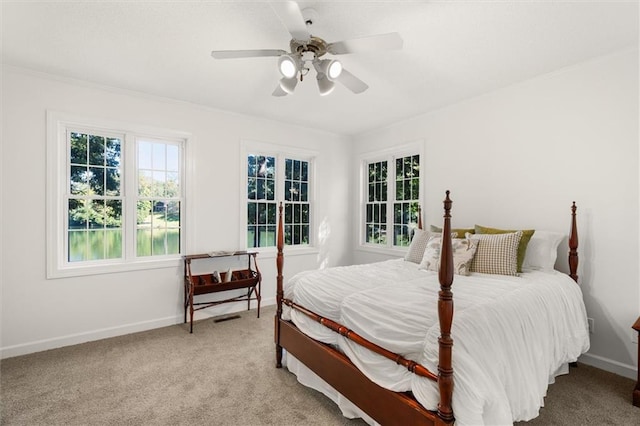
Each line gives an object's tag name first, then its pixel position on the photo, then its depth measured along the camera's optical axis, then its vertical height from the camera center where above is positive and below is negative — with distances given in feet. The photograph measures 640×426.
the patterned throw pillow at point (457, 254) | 8.77 -1.27
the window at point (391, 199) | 14.56 +0.64
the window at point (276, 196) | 14.61 +0.80
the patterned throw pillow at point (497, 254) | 8.46 -1.20
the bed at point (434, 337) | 4.57 -2.37
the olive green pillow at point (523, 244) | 8.73 -0.93
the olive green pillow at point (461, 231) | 10.51 -0.67
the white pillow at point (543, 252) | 8.98 -1.18
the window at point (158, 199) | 12.04 +0.52
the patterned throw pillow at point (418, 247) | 10.85 -1.24
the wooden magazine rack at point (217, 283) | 11.60 -2.80
